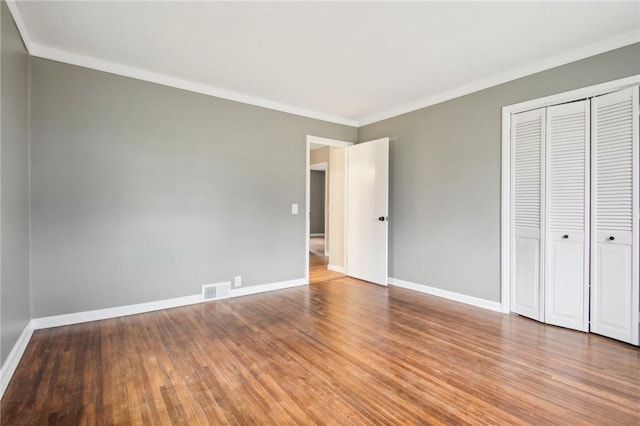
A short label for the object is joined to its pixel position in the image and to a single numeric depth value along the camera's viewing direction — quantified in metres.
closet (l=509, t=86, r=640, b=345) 2.67
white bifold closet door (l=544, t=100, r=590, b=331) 2.92
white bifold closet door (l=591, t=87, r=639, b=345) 2.63
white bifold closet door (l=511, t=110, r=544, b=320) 3.22
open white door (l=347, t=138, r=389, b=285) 4.61
